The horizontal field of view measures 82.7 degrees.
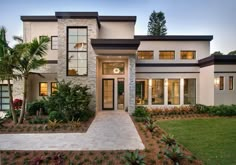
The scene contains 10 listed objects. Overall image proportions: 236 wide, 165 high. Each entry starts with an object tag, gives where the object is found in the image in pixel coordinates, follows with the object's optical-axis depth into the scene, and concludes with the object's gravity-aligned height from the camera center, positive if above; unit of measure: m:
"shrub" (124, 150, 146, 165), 3.60 -2.07
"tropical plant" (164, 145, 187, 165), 3.79 -2.06
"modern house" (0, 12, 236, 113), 8.96 +1.37
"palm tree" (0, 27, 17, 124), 6.77 +1.06
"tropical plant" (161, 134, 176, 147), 4.65 -2.02
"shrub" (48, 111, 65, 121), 7.13 -1.80
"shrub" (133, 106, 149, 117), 8.93 -1.98
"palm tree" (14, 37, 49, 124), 7.02 +1.32
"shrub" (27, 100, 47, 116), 8.71 -1.65
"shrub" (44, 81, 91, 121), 7.16 -1.06
